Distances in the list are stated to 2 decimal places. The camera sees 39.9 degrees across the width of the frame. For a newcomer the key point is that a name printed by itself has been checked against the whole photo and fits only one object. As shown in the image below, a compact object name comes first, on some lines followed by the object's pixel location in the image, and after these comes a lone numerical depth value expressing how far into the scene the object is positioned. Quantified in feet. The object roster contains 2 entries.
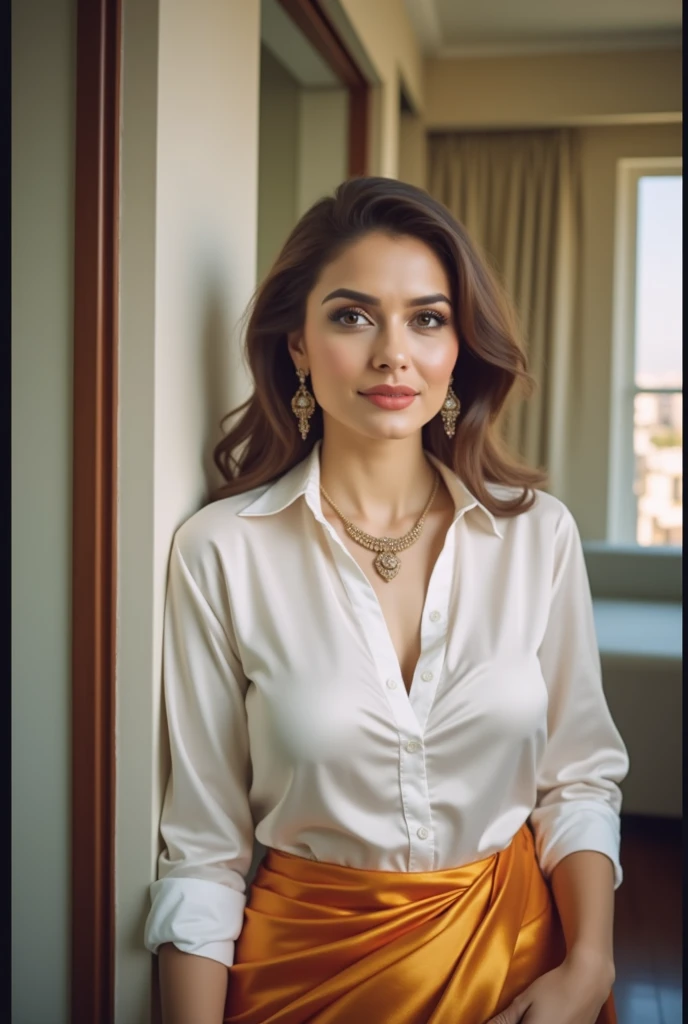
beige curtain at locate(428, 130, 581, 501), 15.29
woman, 4.23
